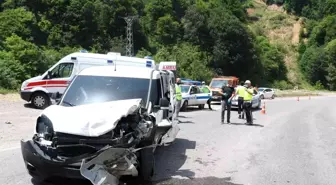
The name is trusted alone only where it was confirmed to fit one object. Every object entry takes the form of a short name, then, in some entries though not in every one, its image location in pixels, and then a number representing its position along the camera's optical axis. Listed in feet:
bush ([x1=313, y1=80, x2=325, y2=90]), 294.46
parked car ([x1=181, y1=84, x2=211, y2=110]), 72.64
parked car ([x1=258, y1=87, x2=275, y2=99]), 153.56
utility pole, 153.26
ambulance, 58.18
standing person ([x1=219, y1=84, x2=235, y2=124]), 50.77
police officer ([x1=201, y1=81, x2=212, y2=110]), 78.11
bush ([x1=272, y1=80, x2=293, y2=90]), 262.55
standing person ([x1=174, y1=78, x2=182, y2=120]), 49.30
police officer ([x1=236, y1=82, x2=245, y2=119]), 50.21
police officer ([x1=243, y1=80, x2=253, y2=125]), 49.34
